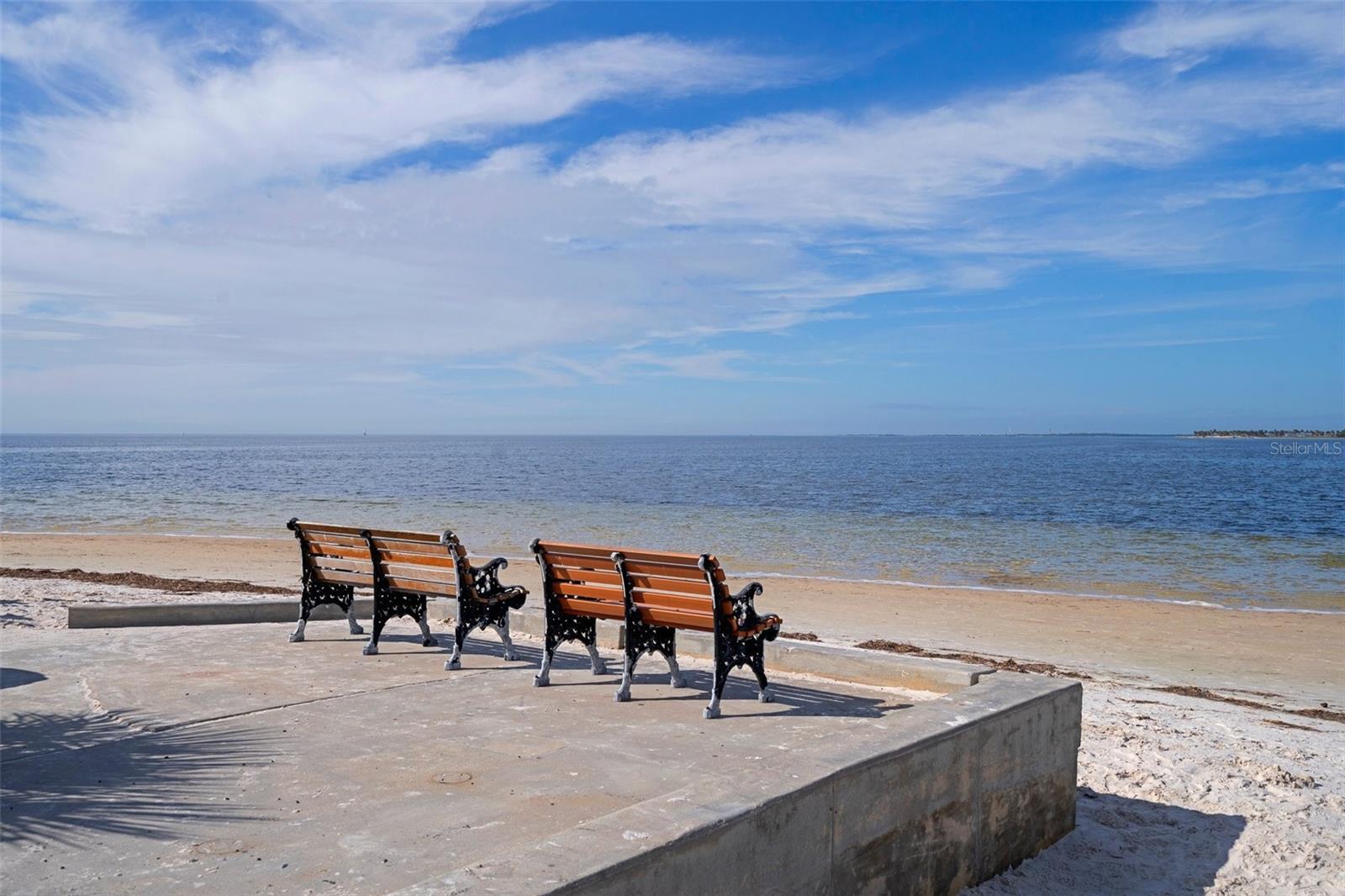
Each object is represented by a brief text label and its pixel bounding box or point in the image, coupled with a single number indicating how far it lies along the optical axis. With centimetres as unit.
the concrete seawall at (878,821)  282
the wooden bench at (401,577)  705
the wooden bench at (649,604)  584
